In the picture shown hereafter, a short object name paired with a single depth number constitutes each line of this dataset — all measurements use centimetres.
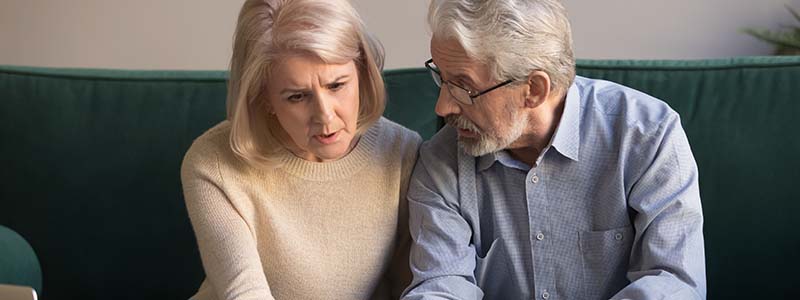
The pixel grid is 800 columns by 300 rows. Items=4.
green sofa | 225
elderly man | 171
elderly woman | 174
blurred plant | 259
